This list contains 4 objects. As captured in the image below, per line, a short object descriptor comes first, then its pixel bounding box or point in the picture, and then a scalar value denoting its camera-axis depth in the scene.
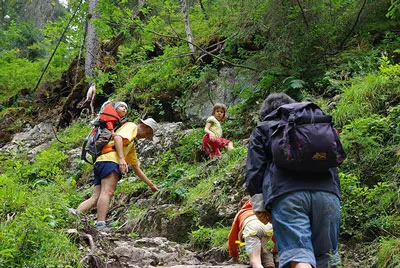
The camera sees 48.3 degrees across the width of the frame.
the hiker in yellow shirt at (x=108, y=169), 6.48
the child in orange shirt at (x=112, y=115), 6.66
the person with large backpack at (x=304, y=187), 3.18
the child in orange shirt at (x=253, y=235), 4.42
